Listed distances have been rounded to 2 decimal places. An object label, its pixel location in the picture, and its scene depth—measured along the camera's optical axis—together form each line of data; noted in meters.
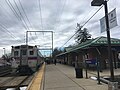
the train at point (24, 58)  9.33
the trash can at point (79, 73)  6.73
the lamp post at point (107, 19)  3.45
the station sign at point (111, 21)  3.29
